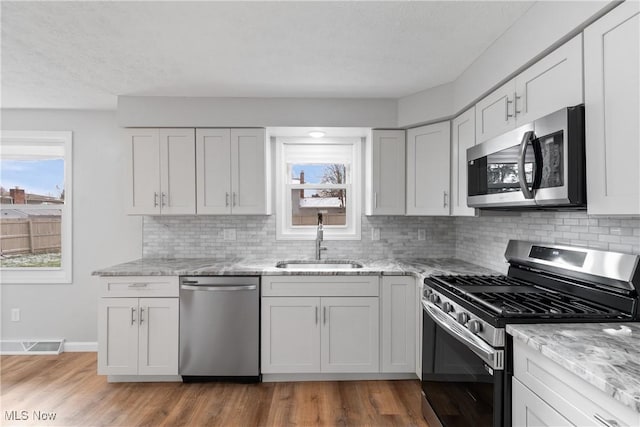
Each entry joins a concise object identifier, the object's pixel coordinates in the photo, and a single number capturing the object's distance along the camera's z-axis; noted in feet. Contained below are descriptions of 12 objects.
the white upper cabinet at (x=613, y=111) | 4.09
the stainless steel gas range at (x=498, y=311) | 4.91
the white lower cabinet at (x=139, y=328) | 9.42
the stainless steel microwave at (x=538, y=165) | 4.81
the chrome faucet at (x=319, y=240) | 11.47
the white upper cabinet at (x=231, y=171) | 10.61
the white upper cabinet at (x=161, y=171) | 10.57
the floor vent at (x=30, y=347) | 11.55
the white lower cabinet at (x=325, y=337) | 9.45
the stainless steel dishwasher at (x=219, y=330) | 9.36
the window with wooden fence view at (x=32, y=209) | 12.12
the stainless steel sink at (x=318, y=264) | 11.41
